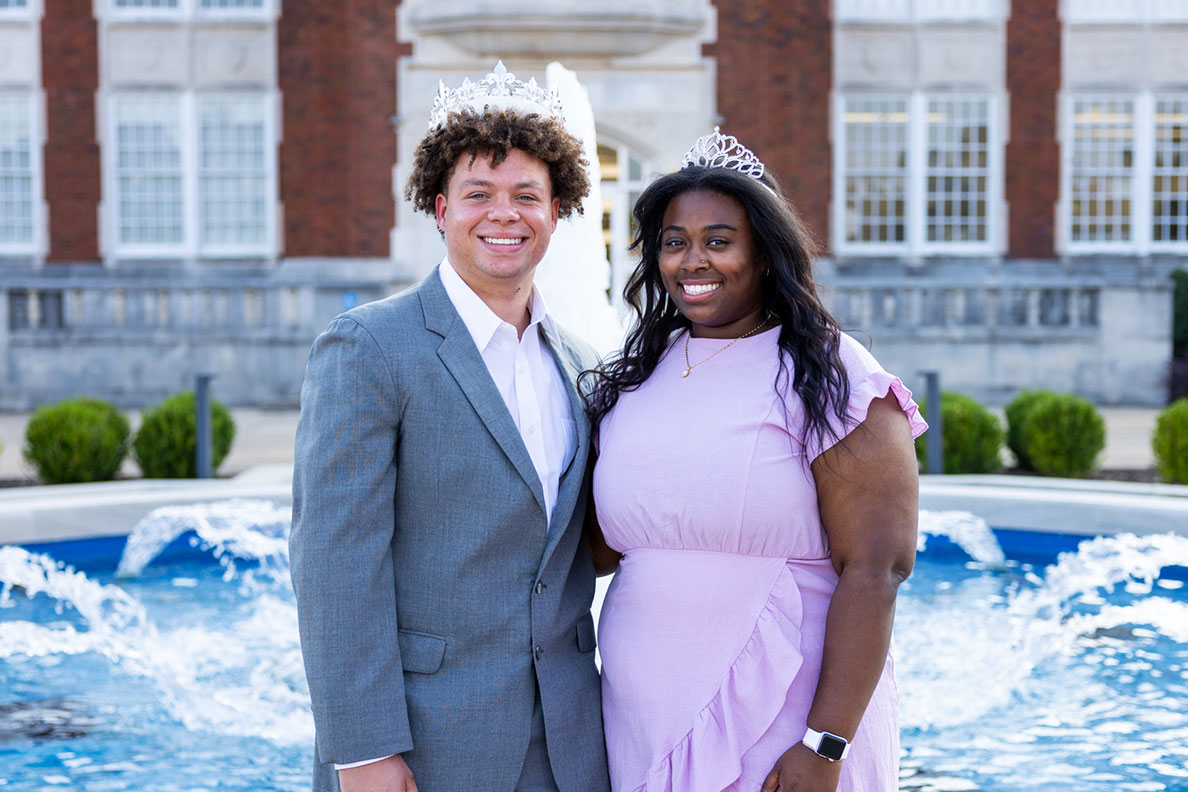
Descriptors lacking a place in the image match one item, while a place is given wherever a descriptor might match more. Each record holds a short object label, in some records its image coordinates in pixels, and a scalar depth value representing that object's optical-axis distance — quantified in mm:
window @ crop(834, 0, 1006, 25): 19453
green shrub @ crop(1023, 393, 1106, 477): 9977
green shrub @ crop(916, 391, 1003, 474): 9984
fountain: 4590
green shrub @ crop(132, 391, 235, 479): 10070
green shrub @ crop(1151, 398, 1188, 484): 9117
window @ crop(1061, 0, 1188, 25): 19656
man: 2252
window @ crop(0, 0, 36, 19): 19562
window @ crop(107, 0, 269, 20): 19547
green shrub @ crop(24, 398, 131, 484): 9719
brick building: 18562
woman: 2348
